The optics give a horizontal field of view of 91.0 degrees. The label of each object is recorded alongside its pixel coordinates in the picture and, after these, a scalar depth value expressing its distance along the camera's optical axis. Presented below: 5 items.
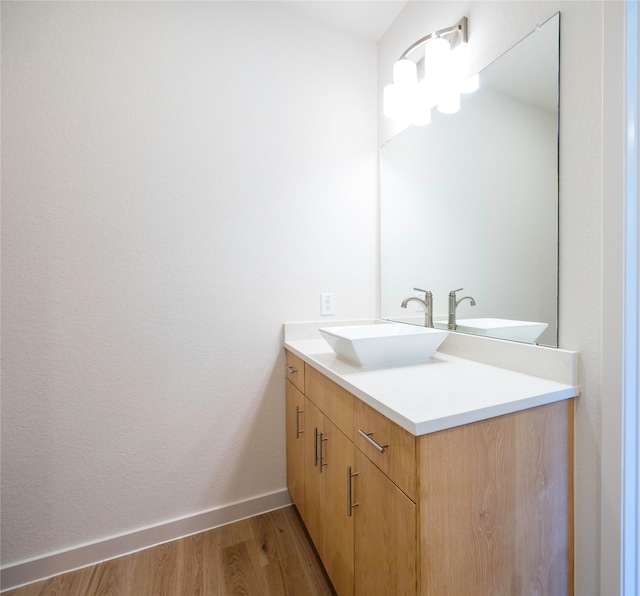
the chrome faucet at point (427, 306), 1.49
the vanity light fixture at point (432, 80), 1.27
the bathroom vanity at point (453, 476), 0.70
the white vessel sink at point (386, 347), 1.07
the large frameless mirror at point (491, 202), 0.98
